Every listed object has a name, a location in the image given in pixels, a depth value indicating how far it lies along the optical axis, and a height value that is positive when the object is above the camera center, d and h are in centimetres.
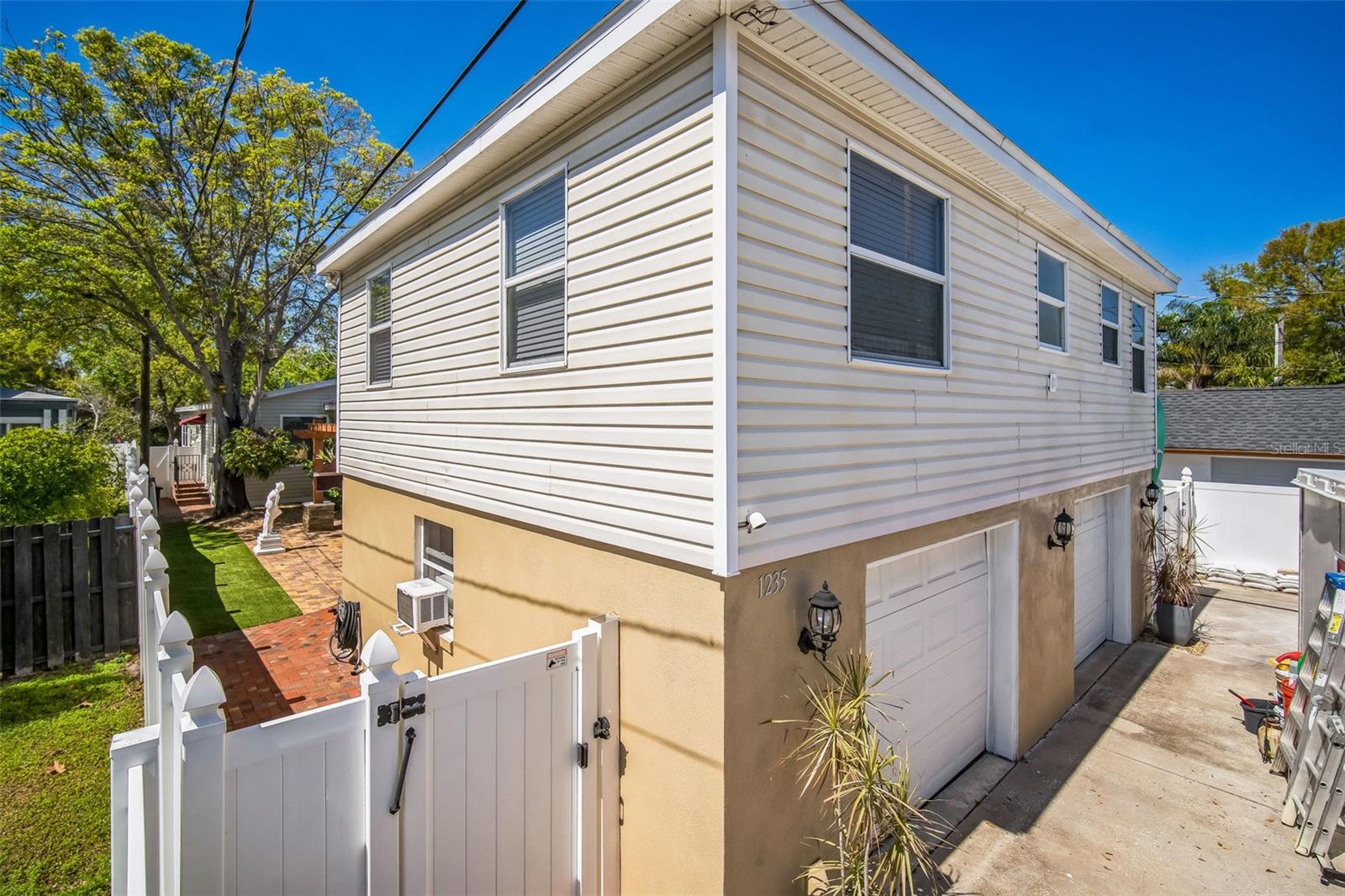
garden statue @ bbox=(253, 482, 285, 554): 1341 -216
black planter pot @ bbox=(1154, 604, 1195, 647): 856 -268
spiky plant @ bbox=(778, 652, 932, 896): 322 -191
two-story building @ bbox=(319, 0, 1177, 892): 309 +25
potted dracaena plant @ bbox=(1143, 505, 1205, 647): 859 -219
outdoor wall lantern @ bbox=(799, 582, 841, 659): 329 -104
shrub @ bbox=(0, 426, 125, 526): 852 -60
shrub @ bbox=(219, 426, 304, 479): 1611 -44
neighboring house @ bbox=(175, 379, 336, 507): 1983 +46
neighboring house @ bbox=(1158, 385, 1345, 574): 1218 -61
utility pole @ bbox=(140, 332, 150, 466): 1691 +126
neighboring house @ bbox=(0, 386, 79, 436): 2255 +119
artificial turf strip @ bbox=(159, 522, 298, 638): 920 -258
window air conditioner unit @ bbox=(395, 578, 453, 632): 569 -159
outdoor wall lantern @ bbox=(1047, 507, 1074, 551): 623 -97
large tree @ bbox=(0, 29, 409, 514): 1423 +621
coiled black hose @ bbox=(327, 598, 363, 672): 753 -244
